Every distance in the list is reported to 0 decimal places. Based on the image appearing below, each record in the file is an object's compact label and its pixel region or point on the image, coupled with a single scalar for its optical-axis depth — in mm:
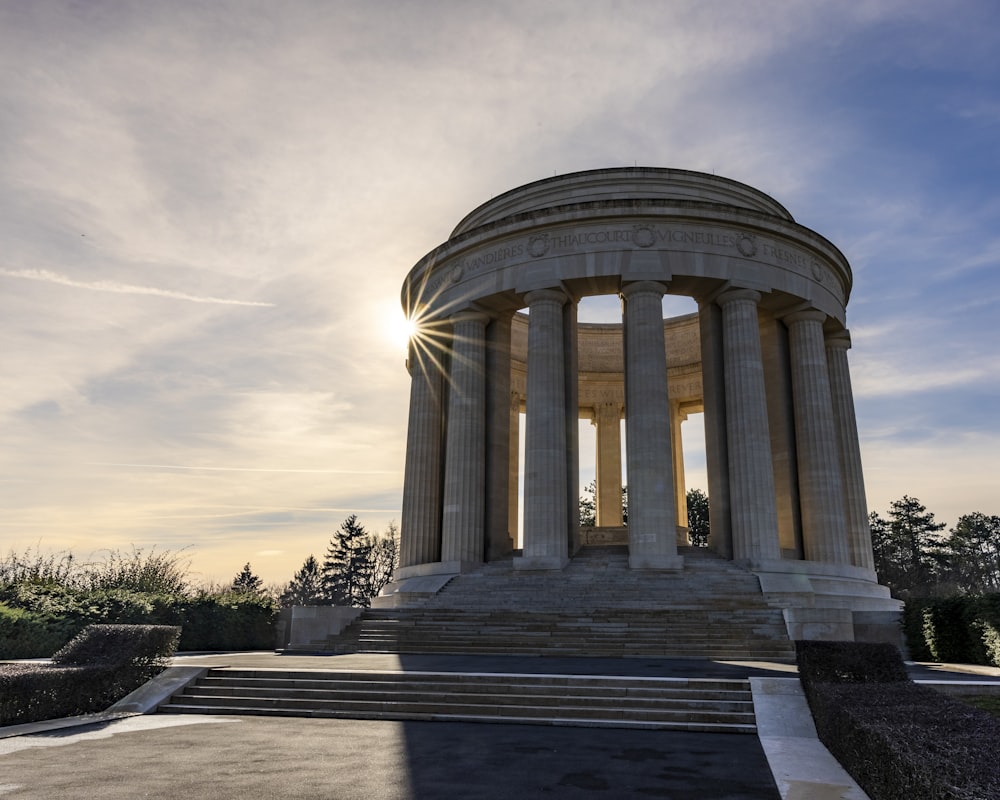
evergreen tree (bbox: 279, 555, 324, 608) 137300
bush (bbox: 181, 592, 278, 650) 34844
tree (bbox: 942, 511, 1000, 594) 100438
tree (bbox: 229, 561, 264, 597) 147625
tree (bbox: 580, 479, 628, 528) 92994
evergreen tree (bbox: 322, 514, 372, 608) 134875
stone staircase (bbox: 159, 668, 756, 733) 14586
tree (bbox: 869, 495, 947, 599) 98250
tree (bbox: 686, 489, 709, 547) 88000
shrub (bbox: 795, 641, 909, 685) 13453
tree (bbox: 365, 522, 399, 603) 121438
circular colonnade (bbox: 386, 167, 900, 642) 35562
